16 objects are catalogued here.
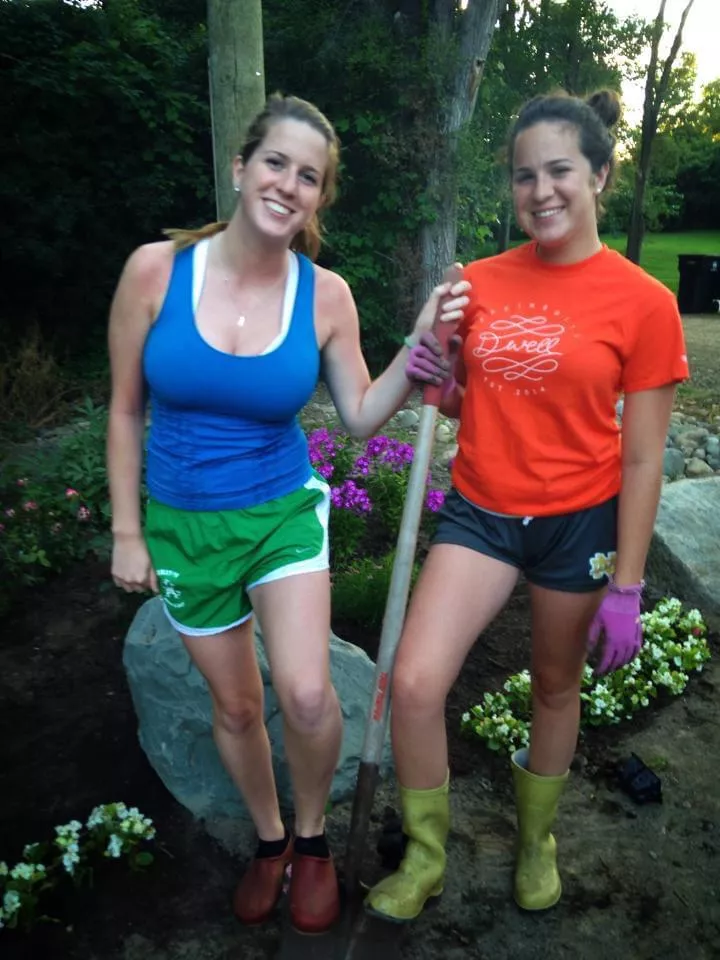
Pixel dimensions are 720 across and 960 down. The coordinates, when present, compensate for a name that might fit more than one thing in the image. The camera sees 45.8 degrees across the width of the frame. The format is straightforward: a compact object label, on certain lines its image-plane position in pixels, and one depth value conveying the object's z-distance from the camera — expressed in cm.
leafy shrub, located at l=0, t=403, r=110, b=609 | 389
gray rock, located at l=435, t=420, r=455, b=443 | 665
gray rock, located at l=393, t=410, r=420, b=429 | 693
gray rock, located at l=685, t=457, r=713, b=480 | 629
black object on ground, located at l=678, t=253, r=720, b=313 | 1605
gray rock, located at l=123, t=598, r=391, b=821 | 286
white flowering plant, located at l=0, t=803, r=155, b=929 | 238
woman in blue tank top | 207
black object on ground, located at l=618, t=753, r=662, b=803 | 297
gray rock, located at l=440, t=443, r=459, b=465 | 592
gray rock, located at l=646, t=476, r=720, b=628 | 434
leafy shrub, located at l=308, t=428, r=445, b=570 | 422
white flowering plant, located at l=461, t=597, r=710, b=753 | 322
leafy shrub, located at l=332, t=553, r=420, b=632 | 375
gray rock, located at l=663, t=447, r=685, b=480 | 614
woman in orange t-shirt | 202
